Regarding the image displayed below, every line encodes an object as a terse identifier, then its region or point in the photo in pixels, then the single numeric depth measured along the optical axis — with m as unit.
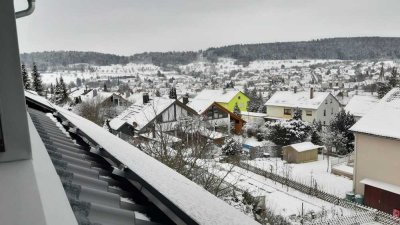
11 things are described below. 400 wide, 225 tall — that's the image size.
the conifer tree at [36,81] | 33.14
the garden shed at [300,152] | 21.23
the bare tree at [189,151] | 11.35
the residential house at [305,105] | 33.84
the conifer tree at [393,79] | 38.28
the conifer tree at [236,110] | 35.56
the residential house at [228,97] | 38.94
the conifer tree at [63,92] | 37.09
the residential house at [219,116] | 29.56
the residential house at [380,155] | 13.75
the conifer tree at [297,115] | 28.50
